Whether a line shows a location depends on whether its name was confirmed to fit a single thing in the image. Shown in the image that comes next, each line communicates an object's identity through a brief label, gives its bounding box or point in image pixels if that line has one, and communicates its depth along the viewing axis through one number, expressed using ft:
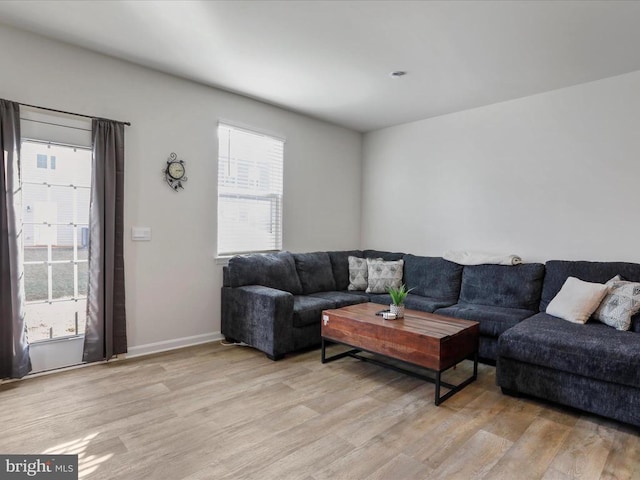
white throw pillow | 9.63
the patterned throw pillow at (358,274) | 14.92
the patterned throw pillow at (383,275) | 14.32
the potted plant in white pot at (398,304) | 10.01
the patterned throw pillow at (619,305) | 9.14
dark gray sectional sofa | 7.72
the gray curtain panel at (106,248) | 10.16
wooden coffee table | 8.50
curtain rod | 9.21
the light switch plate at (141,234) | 11.04
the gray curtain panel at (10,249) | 8.80
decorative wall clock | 11.69
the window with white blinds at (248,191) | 13.21
